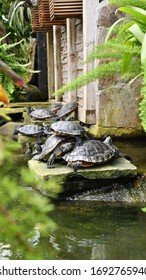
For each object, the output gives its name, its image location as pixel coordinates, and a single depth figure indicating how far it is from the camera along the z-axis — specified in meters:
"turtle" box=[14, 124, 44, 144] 5.36
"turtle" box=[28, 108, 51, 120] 6.35
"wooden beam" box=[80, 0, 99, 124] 5.13
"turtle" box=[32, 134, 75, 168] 3.74
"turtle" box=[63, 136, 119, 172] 3.47
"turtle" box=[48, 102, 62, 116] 6.50
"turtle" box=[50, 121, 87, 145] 4.01
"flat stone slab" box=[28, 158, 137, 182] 3.48
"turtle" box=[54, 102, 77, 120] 5.95
